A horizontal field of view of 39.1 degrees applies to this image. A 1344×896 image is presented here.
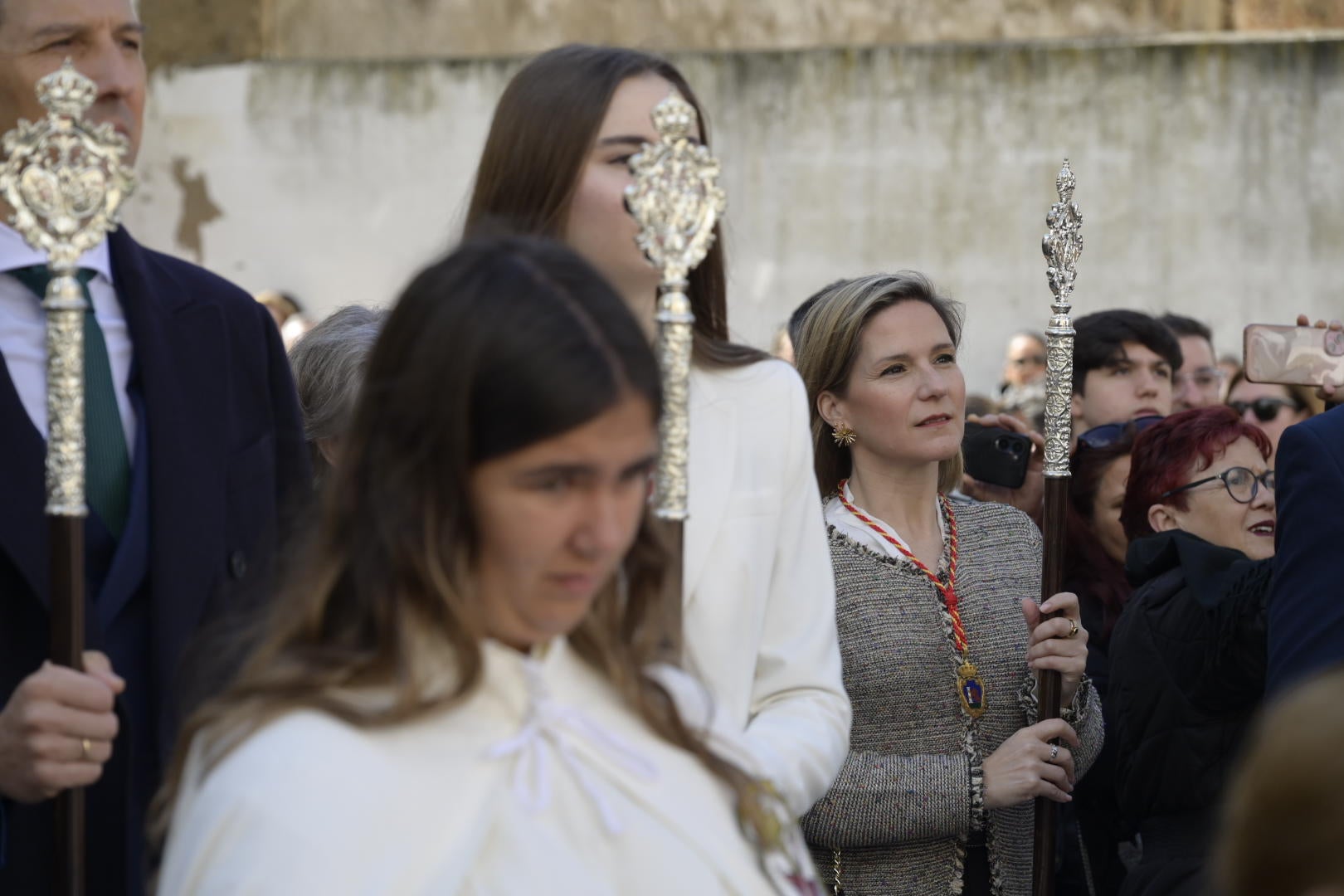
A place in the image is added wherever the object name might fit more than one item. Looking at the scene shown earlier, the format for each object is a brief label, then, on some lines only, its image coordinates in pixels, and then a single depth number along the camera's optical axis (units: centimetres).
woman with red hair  371
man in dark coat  256
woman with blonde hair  367
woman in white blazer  262
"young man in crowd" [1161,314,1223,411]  661
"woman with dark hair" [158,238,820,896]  190
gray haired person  371
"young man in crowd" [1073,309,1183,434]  565
